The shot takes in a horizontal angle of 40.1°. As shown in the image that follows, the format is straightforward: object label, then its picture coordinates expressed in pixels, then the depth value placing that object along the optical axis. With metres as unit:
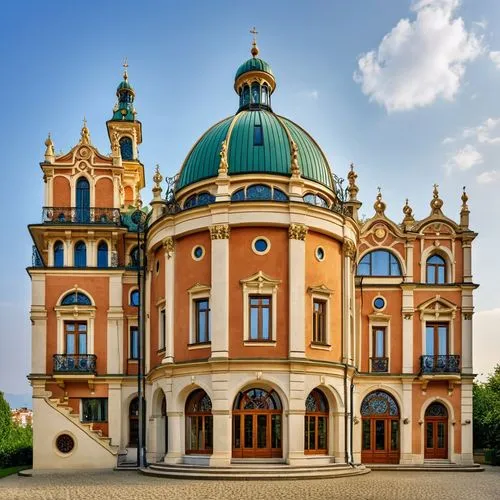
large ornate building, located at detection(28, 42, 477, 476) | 31.22
